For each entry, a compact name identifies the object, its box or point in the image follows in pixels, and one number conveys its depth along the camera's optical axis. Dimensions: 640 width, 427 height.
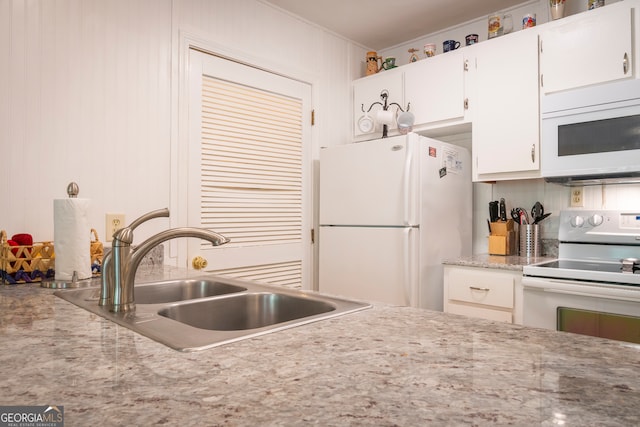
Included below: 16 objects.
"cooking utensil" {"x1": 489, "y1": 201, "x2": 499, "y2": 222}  2.71
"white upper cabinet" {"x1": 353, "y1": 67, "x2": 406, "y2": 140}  2.91
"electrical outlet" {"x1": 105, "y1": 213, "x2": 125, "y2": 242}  1.91
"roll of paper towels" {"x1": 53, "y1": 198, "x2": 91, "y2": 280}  1.44
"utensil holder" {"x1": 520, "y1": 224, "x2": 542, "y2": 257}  2.50
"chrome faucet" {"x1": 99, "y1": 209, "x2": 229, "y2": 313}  1.04
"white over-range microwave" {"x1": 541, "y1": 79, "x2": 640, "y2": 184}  1.92
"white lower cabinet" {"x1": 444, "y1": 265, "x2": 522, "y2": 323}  2.15
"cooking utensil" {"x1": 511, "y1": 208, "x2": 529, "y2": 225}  2.59
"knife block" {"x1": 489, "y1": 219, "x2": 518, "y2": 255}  2.57
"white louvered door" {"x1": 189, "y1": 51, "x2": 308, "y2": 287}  2.36
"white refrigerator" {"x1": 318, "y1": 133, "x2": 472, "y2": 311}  2.39
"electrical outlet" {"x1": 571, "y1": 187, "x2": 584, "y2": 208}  2.42
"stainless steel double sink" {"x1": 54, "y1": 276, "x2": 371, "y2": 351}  0.83
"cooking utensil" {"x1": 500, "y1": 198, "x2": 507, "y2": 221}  2.67
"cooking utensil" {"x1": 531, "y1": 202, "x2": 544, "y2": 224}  2.56
